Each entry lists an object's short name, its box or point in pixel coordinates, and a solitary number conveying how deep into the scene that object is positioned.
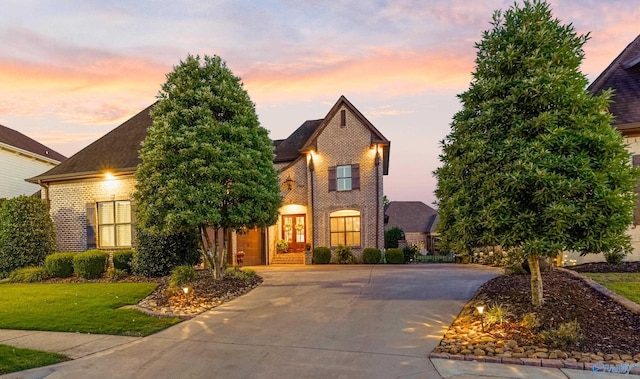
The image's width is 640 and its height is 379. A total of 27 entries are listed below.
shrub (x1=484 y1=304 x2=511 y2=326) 6.40
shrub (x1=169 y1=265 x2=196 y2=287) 10.41
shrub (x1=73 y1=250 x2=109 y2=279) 13.23
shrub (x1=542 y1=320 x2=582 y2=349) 5.42
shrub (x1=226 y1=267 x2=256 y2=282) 11.36
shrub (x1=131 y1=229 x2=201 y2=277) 12.59
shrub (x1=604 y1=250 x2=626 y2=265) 10.79
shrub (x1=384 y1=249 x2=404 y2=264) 17.61
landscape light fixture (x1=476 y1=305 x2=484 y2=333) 6.48
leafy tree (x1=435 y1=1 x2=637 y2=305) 6.09
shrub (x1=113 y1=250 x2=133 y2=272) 13.58
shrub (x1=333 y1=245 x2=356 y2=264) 17.70
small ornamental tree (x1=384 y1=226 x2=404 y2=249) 27.16
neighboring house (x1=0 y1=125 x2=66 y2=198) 21.67
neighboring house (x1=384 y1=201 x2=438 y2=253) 37.34
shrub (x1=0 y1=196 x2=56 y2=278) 14.48
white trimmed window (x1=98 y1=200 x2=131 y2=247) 15.44
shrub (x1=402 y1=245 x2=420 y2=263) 18.27
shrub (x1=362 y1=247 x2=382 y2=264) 17.48
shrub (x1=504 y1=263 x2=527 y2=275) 9.71
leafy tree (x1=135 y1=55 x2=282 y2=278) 10.05
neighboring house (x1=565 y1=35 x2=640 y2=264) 11.30
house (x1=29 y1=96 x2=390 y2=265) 15.70
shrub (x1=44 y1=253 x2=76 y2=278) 13.66
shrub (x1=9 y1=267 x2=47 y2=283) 13.48
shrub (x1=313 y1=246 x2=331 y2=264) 17.86
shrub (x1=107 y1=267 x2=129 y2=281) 12.84
